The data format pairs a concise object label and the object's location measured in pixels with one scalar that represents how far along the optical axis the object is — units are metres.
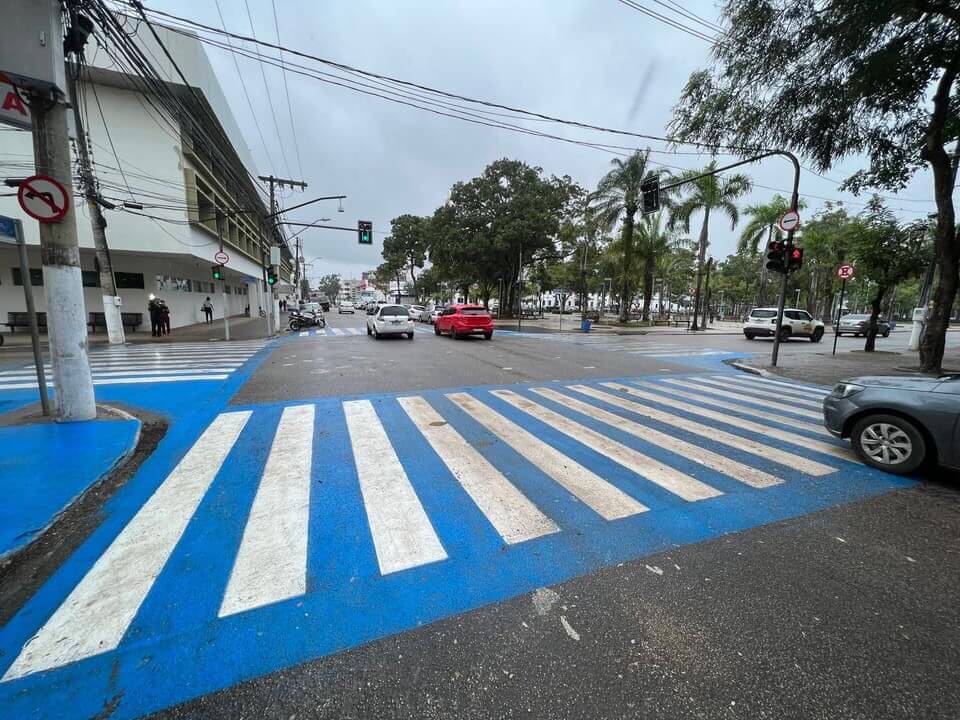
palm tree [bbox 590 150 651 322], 27.69
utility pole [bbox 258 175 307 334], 22.52
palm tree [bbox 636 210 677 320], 30.34
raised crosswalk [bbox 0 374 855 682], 2.66
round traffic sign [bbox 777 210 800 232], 10.58
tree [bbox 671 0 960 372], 8.46
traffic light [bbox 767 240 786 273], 11.12
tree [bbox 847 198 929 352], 13.80
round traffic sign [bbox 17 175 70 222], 5.04
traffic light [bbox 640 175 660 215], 12.48
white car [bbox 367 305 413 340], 18.91
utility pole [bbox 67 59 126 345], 13.38
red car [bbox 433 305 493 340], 19.62
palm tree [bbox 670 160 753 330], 26.81
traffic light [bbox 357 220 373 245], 22.86
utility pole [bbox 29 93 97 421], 5.29
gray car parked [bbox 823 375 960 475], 4.12
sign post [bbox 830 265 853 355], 14.85
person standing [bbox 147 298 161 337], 18.42
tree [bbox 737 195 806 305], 30.88
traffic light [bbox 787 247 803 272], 10.95
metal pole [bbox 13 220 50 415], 5.47
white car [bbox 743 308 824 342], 23.33
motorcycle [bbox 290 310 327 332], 25.86
